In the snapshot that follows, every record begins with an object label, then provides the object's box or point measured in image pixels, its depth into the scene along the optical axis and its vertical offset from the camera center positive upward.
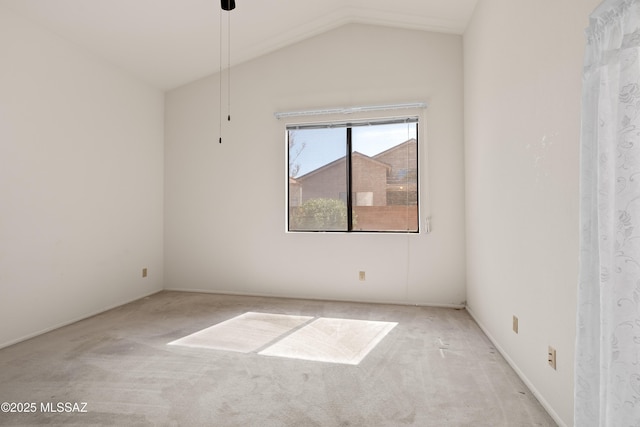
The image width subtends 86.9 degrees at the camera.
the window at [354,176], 3.95 +0.45
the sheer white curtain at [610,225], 1.00 -0.04
